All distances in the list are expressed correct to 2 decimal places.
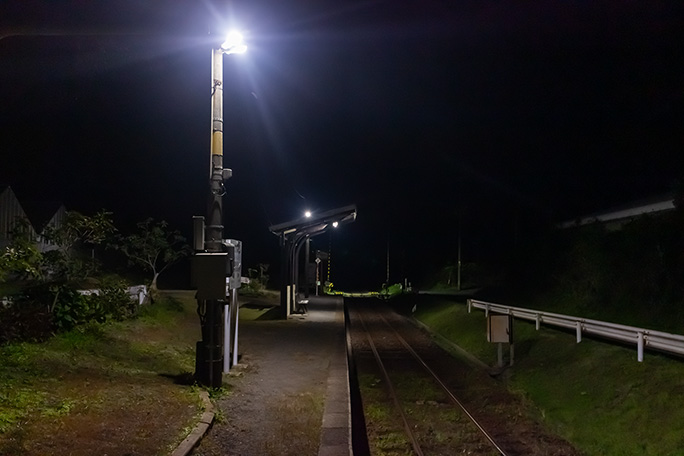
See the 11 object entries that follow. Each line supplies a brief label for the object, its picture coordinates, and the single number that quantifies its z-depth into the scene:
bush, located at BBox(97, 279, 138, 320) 13.93
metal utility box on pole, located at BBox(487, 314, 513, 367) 13.33
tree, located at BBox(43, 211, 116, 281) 15.85
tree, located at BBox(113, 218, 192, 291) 25.17
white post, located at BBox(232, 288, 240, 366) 10.90
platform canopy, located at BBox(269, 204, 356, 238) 22.12
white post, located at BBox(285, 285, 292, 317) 22.30
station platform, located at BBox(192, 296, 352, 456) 6.11
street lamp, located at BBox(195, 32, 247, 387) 8.05
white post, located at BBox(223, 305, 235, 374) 10.10
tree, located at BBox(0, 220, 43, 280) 7.82
